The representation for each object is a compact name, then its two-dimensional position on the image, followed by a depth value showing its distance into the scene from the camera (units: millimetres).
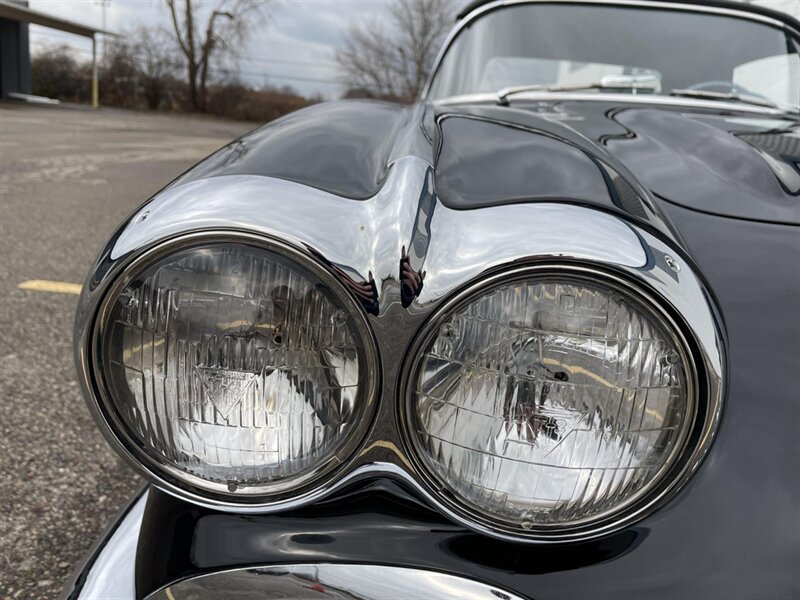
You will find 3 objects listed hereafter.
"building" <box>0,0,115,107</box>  23609
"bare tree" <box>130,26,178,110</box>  28609
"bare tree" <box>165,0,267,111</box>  27828
